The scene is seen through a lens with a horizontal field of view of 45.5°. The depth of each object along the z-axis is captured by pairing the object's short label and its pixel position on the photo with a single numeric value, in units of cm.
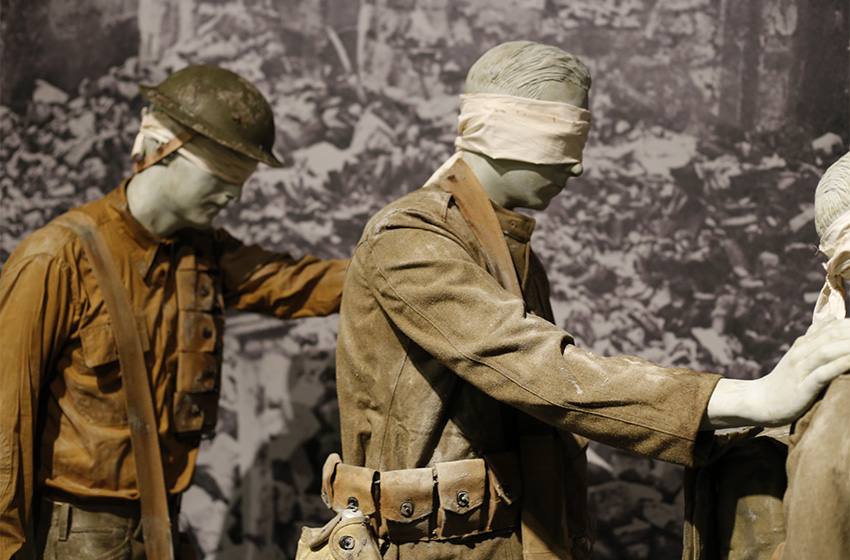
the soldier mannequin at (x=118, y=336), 279
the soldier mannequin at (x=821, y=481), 159
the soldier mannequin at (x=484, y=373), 188
